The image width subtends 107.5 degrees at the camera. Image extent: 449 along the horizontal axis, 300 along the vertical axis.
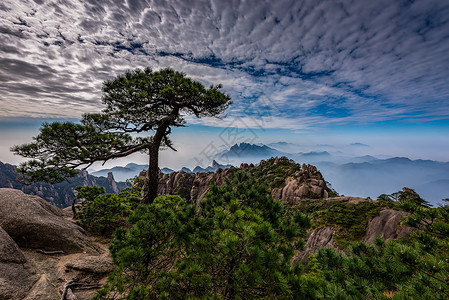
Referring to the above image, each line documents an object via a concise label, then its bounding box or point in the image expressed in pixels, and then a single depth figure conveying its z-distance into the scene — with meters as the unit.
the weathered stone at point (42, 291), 3.53
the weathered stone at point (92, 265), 4.86
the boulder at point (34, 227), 5.40
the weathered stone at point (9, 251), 4.11
